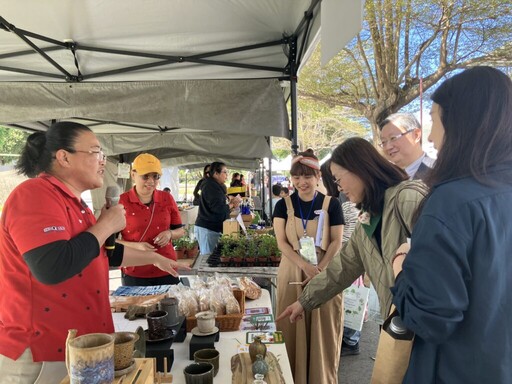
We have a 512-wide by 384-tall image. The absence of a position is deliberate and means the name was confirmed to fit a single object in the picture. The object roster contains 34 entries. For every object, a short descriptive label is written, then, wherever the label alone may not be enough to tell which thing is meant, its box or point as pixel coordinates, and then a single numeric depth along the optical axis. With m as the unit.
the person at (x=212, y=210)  5.48
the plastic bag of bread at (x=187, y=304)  2.12
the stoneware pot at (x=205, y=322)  1.90
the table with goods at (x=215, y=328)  1.64
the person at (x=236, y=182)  10.00
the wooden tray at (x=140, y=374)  1.17
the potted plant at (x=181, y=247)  6.27
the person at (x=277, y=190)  10.98
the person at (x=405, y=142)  2.89
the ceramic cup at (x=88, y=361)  1.03
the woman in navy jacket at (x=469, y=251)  1.00
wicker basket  2.06
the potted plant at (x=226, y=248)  3.47
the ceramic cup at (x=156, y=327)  1.73
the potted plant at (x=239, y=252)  3.46
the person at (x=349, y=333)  4.14
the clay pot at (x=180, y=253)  6.27
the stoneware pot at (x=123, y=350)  1.20
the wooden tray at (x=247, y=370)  1.57
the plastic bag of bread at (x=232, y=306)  2.15
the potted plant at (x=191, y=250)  6.32
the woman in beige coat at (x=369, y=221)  1.72
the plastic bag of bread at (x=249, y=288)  2.60
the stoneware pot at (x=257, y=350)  1.67
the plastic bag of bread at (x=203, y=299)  2.17
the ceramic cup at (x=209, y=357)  1.62
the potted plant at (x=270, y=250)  3.53
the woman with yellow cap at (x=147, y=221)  3.18
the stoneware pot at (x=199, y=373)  1.46
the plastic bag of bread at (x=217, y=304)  2.15
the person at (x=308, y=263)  2.97
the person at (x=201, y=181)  5.73
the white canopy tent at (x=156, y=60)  2.66
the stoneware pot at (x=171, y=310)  1.94
